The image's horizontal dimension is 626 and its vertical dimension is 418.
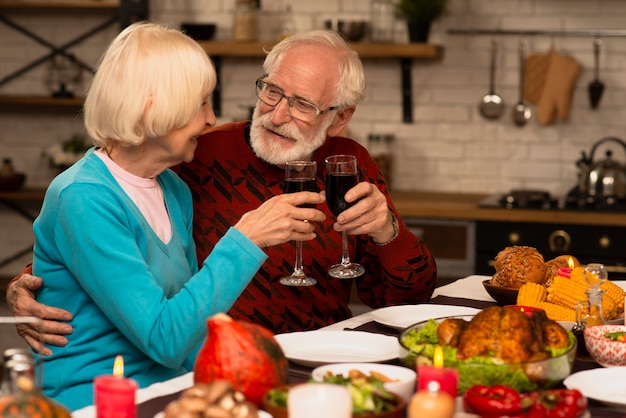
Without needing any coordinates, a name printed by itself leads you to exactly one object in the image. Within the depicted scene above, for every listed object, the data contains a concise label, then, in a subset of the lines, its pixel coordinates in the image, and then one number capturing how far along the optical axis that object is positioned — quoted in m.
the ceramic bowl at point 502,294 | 2.20
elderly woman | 1.78
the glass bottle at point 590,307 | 1.87
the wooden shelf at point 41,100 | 4.91
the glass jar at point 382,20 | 4.72
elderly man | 2.47
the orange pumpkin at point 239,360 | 1.36
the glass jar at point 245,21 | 4.77
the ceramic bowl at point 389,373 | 1.41
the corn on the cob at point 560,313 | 2.02
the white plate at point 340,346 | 1.78
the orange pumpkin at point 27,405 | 1.11
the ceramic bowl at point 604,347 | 1.71
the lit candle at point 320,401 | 1.17
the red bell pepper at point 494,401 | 1.33
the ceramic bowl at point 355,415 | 1.27
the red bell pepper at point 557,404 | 1.34
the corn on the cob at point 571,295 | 2.01
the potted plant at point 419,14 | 4.55
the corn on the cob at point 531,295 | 2.08
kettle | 4.23
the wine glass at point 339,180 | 2.14
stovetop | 4.11
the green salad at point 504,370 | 1.44
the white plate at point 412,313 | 2.09
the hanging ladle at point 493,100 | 4.69
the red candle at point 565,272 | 2.11
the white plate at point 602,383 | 1.53
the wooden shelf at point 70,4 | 4.93
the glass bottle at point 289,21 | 4.89
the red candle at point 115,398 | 1.23
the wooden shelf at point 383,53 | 4.56
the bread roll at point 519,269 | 2.20
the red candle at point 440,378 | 1.30
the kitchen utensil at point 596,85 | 4.53
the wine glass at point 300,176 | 2.08
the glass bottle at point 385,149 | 4.77
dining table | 1.50
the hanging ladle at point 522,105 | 4.66
